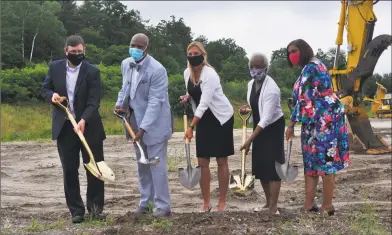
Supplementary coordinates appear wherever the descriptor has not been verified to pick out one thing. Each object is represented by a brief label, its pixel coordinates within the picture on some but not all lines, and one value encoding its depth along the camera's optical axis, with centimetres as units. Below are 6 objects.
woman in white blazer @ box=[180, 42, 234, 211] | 613
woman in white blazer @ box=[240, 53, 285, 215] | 604
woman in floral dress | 586
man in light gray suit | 586
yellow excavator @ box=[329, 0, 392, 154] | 1236
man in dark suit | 581
